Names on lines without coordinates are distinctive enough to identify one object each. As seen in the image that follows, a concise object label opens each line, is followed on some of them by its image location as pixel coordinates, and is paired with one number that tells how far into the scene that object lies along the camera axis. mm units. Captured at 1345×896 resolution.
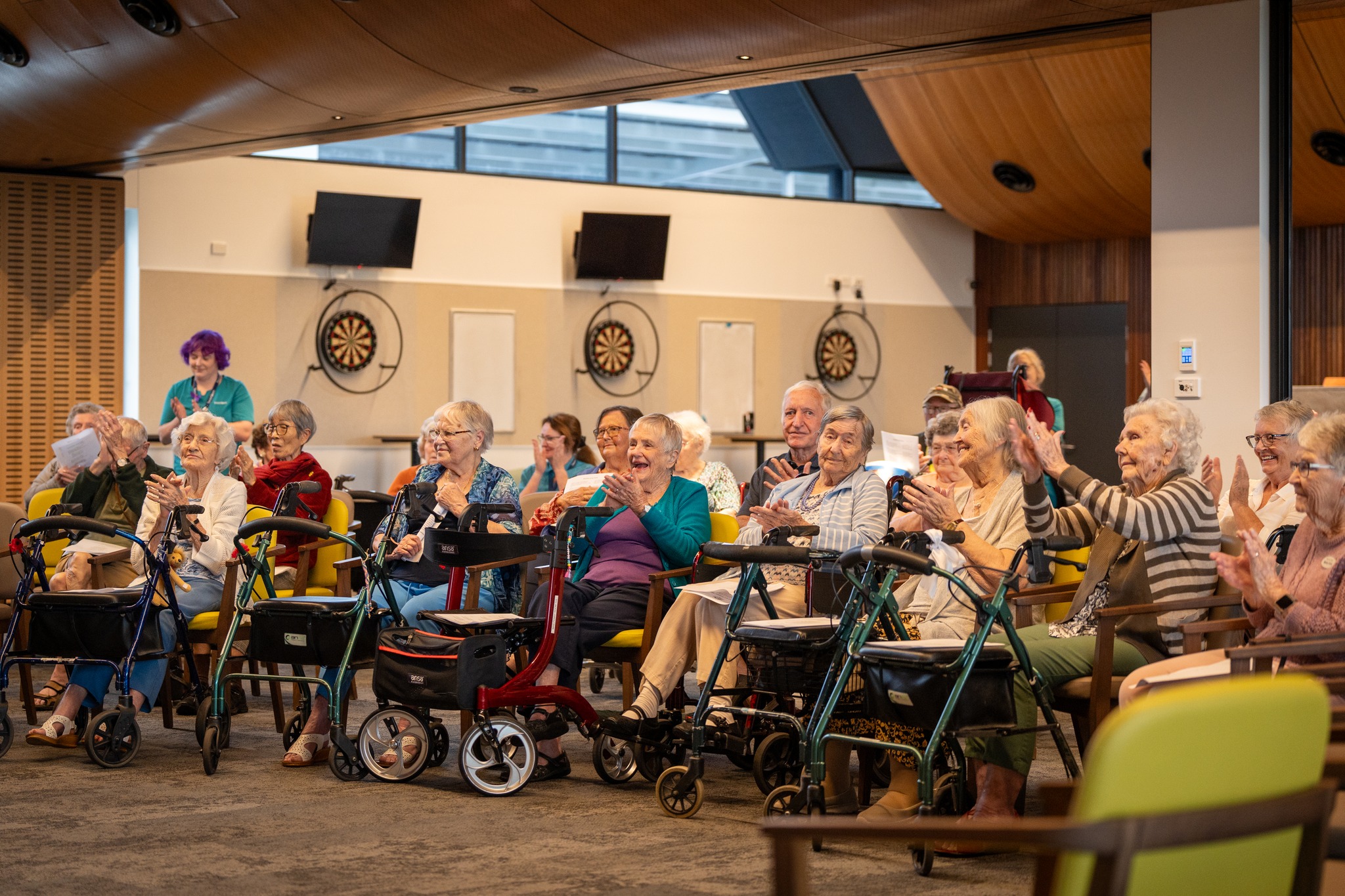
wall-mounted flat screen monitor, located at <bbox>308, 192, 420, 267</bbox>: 11203
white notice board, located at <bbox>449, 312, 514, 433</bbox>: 11906
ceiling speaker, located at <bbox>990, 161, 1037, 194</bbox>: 12359
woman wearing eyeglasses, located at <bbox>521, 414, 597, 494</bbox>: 7977
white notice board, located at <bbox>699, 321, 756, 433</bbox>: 12859
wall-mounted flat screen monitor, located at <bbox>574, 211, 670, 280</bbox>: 12180
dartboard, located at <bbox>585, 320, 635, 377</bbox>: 12352
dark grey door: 13500
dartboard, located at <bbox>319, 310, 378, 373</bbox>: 11344
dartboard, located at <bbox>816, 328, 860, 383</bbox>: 13422
